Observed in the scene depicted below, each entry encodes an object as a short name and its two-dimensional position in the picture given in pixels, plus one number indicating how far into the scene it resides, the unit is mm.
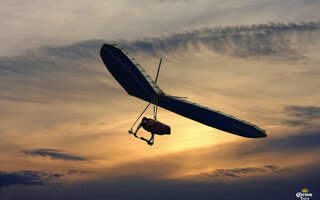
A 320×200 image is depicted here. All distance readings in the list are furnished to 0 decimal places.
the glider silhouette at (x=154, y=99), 37062
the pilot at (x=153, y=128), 36719
